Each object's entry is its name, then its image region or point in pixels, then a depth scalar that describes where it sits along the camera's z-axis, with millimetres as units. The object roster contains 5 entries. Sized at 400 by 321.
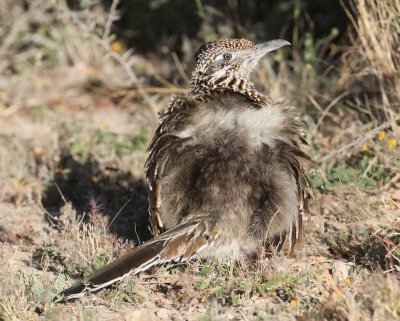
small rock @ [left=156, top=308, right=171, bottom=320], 9281
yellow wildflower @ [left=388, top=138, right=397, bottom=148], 12759
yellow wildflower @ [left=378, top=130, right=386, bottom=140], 13029
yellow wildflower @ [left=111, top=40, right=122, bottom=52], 20153
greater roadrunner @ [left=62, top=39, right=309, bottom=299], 9891
